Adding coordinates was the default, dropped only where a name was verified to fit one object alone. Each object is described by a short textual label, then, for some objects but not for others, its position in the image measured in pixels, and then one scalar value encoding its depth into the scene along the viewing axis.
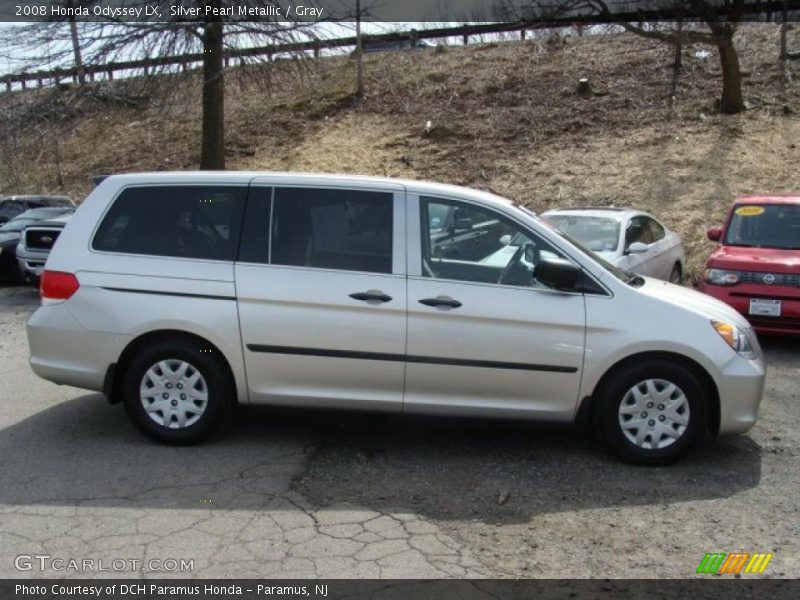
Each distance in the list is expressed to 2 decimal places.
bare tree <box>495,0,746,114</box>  16.94
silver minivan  5.25
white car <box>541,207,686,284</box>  9.48
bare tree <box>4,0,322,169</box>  15.84
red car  8.73
